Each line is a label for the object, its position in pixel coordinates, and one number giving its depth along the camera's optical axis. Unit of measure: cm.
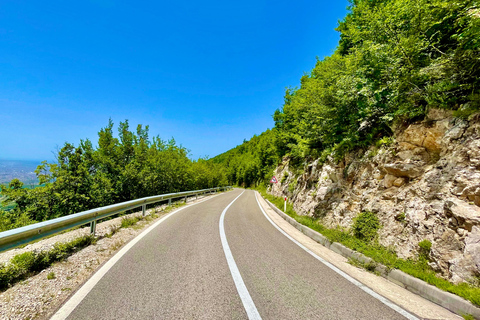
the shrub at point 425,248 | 367
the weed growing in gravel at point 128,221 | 652
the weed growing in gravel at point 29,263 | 296
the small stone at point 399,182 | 519
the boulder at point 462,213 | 327
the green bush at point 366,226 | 500
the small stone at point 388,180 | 542
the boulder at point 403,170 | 492
